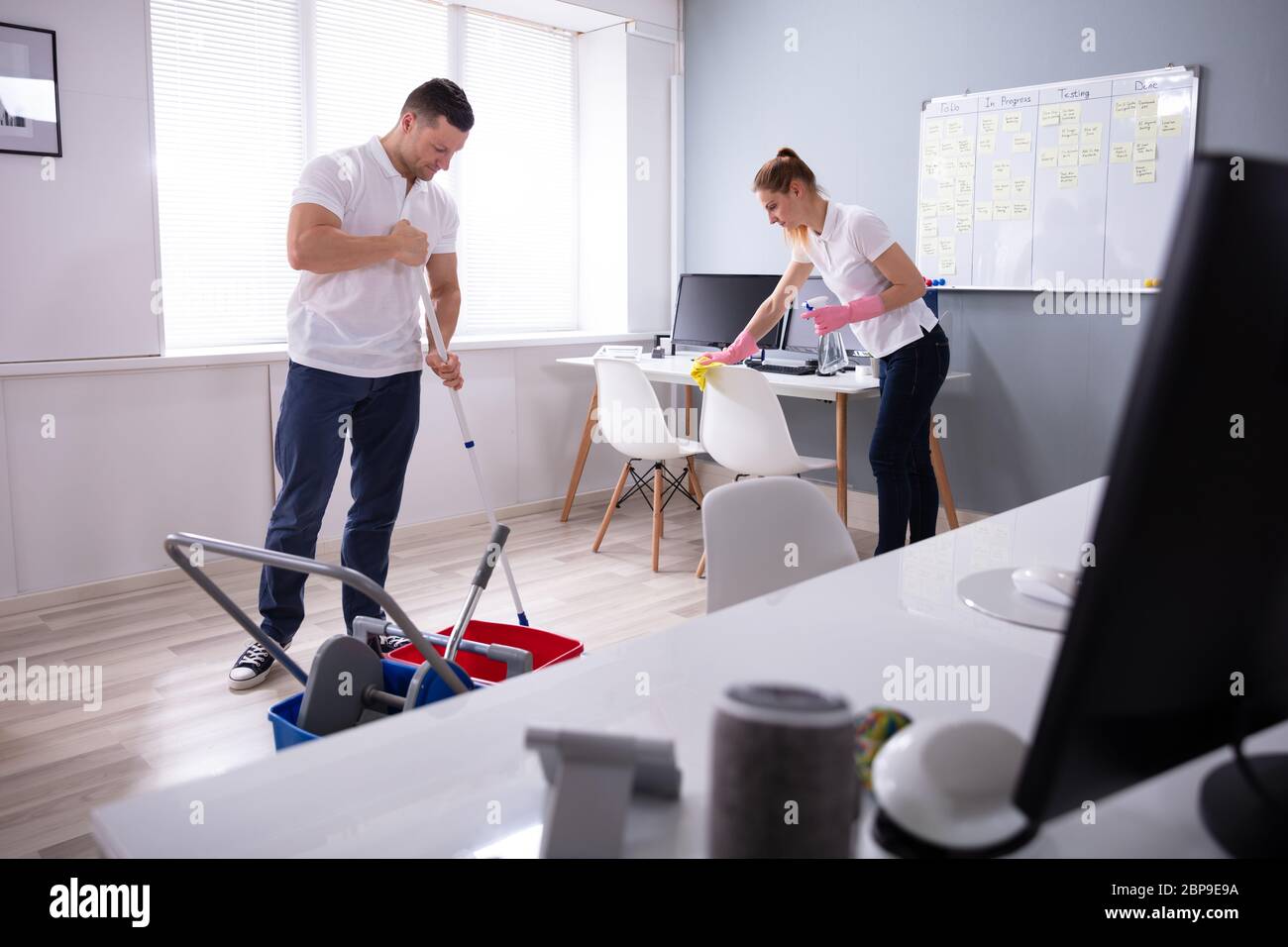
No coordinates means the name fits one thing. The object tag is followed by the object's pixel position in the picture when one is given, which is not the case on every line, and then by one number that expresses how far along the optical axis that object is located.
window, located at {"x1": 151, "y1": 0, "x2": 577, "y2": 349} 3.83
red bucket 2.08
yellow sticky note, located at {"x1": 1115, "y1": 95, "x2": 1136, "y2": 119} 3.61
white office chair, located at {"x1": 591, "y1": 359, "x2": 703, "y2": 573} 3.86
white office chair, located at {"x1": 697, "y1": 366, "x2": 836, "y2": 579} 3.54
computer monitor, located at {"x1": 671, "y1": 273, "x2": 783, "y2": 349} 4.54
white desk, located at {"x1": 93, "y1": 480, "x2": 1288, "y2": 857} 0.69
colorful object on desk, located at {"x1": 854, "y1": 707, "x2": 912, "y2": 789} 0.72
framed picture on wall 3.08
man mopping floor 2.58
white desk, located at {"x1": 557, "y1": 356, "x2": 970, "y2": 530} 3.73
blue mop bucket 1.49
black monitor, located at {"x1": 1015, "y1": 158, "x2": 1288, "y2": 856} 0.49
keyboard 4.05
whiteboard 3.58
